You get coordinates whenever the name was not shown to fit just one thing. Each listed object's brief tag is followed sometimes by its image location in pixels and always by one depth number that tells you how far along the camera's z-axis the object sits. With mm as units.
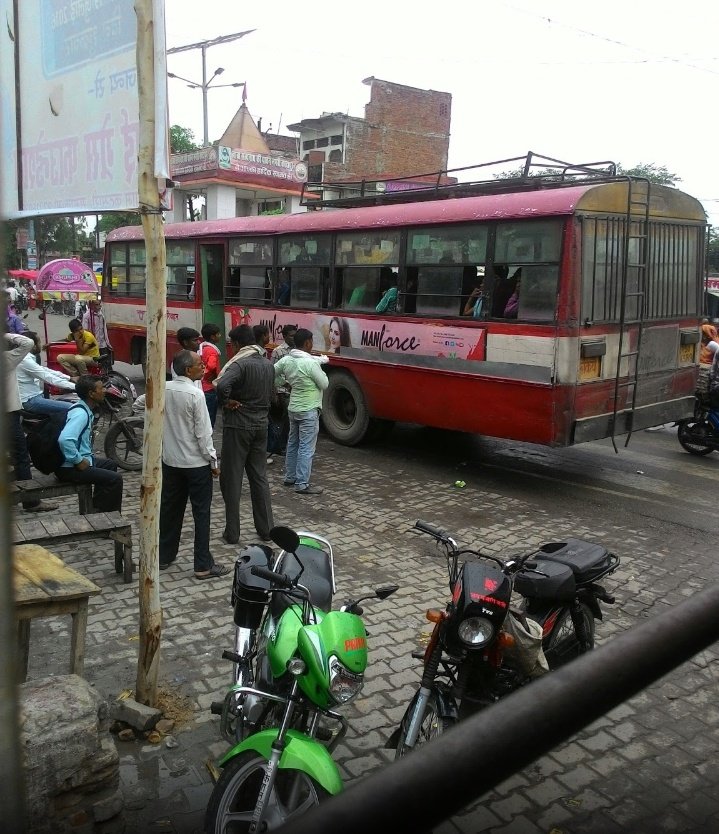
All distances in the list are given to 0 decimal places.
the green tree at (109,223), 44403
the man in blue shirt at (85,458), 5895
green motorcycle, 2404
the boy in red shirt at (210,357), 8859
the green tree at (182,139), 46562
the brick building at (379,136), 38250
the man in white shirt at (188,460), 5129
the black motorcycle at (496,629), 3008
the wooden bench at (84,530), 4883
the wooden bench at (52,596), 3359
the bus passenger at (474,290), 7926
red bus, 7199
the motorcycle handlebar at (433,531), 3279
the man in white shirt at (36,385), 6980
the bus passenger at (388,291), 8914
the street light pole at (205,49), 23750
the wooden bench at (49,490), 5895
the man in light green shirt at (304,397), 7398
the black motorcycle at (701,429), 9234
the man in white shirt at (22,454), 5340
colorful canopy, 16380
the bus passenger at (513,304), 7566
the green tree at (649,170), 34062
